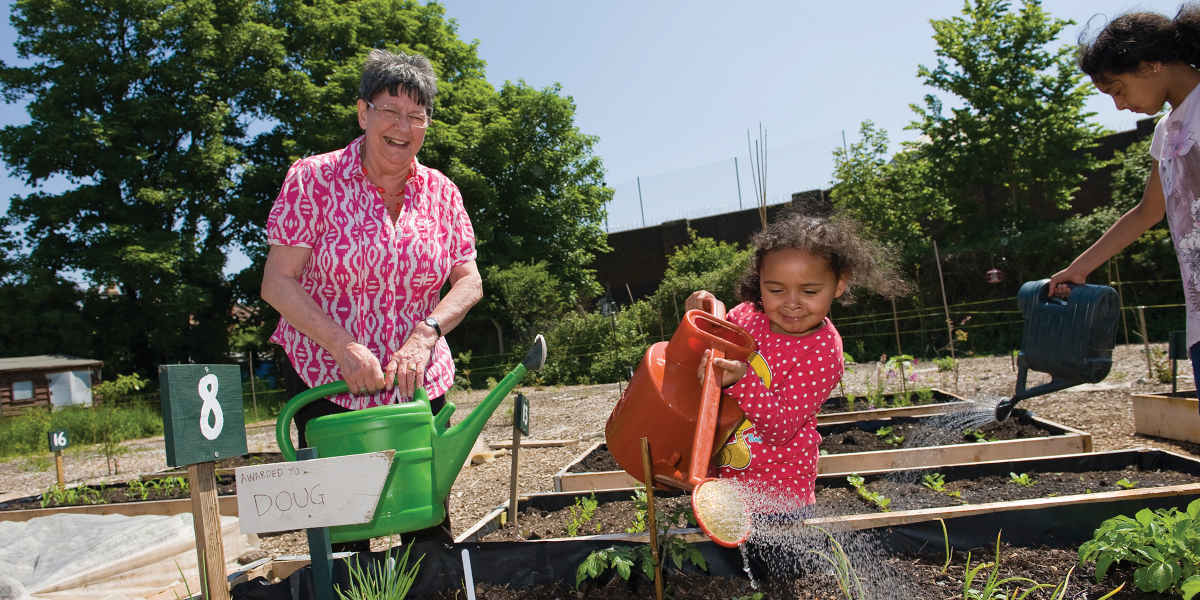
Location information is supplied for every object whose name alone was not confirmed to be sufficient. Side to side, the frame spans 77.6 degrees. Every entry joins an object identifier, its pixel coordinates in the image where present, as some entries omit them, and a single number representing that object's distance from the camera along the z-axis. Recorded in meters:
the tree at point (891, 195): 12.98
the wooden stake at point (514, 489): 2.46
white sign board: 1.29
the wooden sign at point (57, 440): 4.79
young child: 1.84
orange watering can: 1.58
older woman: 1.67
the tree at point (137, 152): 15.78
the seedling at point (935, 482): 2.70
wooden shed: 13.76
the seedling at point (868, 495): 2.44
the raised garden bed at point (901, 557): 1.75
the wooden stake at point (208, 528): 1.39
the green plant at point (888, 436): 3.79
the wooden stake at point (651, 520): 1.49
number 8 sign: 1.28
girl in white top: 1.63
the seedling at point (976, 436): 3.68
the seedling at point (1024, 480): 2.66
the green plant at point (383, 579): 1.49
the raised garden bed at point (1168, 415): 3.84
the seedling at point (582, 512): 2.52
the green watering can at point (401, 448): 1.40
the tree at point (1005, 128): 12.16
